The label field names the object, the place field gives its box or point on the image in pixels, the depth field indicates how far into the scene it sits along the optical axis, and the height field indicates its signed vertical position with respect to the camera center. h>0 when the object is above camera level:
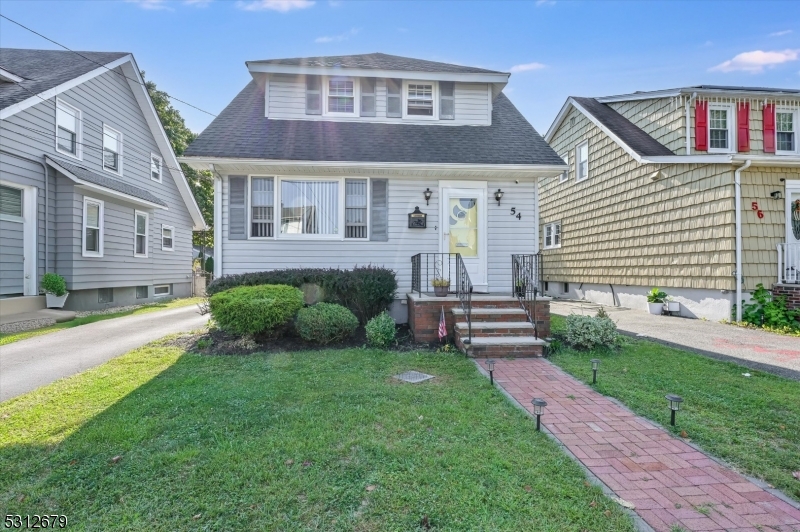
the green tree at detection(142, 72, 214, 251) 23.48 +7.79
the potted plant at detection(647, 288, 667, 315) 11.05 -0.90
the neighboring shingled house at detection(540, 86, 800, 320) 9.23 +2.04
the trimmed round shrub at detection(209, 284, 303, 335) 6.58 -0.72
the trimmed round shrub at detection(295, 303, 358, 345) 6.81 -0.99
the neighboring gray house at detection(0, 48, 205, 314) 9.52 +2.41
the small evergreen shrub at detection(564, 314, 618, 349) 6.54 -1.08
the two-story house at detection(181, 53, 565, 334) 8.41 +1.81
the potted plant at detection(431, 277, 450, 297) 7.46 -0.37
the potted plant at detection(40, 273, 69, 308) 9.85 -0.61
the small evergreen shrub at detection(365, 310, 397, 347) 6.79 -1.12
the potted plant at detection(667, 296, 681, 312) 10.69 -0.99
